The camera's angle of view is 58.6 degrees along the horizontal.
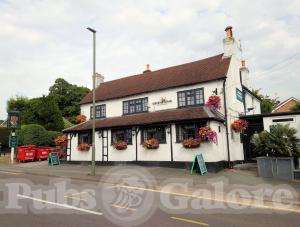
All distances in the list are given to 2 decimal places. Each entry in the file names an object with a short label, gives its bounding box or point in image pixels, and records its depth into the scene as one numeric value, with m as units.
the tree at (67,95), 56.16
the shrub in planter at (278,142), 14.27
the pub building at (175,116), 18.33
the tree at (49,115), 36.22
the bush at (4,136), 35.06
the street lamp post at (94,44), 16.78
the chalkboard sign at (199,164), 16.19
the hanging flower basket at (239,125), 19.47
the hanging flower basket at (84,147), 23.12
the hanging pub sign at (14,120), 26.35
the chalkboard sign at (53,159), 23.38
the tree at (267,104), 42.41
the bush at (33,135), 30.39
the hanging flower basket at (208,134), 17.12
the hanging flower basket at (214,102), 19.11
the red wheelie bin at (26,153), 26.09
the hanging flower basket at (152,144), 19.38
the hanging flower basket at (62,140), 23.94
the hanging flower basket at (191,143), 17.77
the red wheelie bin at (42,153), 27.42
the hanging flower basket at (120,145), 21.09
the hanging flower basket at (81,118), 26.23
